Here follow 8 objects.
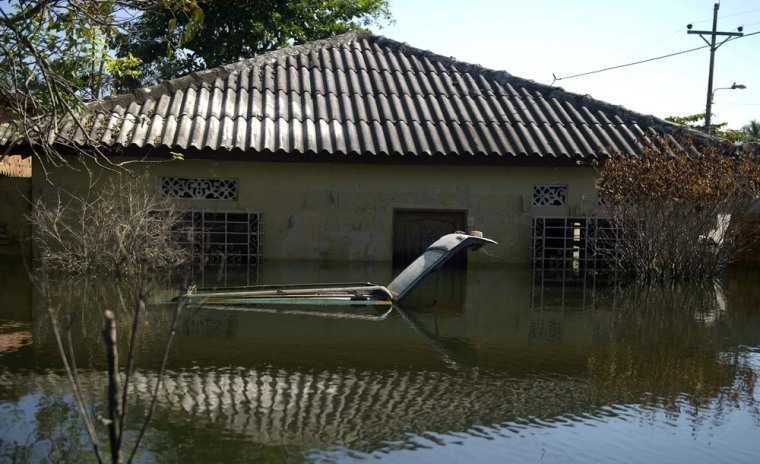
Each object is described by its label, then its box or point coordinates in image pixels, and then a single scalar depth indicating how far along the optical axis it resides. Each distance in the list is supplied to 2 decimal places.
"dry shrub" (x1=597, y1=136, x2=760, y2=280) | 13.36
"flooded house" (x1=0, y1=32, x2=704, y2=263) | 14.73
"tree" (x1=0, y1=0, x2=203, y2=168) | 7.03
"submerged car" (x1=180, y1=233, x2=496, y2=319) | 10.07
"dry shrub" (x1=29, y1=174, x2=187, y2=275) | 12.12
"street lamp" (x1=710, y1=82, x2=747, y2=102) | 32.72
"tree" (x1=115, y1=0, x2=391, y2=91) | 24.72
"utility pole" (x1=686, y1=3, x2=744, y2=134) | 30.25
